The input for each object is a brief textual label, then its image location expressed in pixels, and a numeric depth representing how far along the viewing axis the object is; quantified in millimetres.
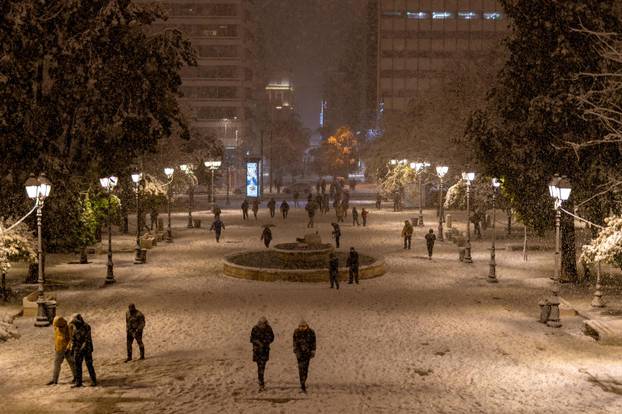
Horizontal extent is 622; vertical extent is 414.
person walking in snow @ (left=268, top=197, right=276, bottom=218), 54781
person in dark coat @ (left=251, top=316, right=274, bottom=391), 14336
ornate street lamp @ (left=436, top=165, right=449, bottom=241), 40938
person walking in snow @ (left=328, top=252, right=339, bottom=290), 25844
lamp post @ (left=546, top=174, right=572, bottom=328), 20594
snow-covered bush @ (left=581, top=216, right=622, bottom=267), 20219
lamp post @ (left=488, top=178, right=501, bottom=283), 27938
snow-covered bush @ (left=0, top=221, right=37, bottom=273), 21166
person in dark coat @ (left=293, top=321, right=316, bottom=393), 14062
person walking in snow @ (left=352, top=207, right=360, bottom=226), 48794
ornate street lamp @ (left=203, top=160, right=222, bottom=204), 59031
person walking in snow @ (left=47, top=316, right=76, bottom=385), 14906
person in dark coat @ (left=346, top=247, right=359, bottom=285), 26720
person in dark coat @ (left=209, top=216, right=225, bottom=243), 39406
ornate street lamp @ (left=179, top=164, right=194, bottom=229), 48312
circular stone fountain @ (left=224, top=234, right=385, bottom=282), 27641
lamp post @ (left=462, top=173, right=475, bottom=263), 32469
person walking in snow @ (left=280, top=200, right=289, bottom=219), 53531
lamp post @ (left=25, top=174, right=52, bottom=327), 21047
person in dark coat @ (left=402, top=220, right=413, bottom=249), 36719
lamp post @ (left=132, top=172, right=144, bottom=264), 32469
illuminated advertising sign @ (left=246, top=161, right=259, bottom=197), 69875
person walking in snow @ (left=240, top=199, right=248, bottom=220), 51750
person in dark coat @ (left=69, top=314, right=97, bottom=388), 14734
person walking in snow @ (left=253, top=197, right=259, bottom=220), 53125
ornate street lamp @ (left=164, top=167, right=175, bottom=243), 40531
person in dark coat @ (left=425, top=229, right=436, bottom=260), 33562
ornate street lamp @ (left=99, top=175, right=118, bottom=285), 27312
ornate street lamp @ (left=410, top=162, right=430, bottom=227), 49719
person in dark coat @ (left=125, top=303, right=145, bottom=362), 16547
